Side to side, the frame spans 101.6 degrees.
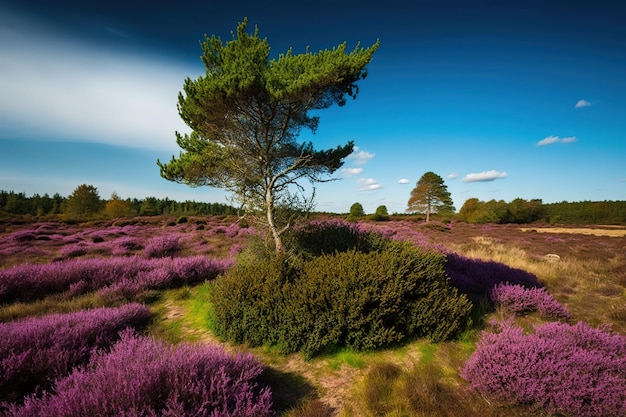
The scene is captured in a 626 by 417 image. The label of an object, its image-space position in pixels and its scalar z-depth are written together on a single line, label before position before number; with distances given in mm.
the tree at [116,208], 55416
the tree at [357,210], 51778
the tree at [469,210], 46934
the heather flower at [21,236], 16880
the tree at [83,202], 50719
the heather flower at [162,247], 13117
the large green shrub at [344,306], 4469
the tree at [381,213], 44503
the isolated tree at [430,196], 46625
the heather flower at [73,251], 13130
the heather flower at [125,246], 13712
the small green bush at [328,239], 7805
